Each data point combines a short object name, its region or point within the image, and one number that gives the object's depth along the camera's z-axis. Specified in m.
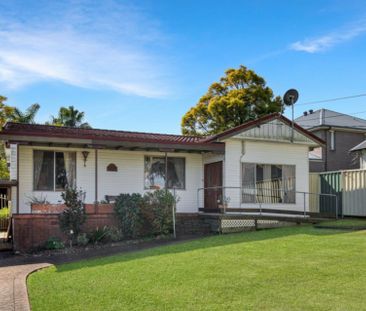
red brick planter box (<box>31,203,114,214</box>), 14.88
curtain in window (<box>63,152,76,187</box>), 16.98
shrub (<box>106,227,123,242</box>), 14.87
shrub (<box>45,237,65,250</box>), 14.00
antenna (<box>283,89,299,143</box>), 19.30
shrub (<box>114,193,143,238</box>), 15.27
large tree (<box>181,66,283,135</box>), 30.41
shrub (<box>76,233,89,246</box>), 14.19
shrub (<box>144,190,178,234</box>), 15.67
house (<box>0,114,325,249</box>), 15.63
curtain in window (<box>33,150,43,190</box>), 16.48
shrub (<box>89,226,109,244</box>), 14.63
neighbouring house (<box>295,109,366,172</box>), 30.11
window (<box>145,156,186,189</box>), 18.39
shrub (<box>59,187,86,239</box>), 14.35
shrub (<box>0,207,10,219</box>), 20.64
